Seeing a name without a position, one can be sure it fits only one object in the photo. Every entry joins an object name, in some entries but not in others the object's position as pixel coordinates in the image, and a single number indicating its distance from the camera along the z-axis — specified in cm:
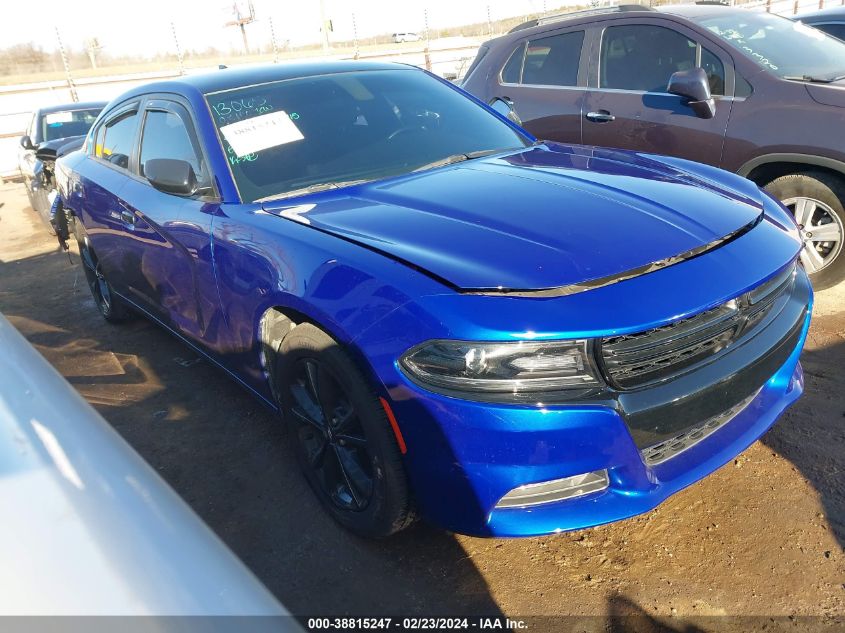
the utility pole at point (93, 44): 2552
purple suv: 387
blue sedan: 176
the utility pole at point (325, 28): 1920
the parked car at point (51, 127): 909
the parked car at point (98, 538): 76
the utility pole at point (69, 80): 1515
